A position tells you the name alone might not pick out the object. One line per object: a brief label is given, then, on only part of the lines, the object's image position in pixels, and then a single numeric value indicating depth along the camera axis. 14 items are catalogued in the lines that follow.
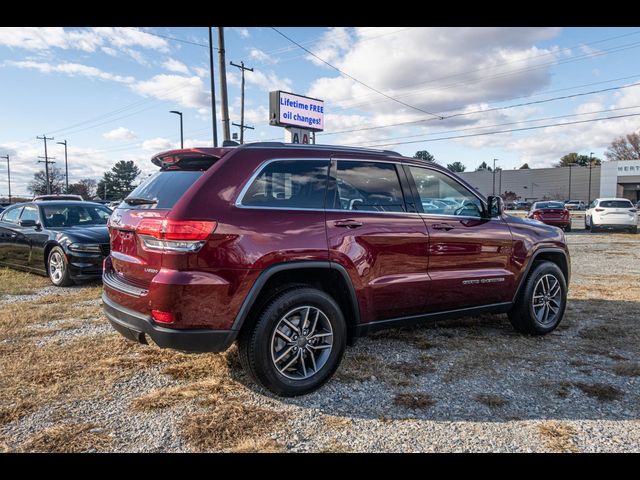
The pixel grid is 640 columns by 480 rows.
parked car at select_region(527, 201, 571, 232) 21.16
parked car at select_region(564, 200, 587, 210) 69.50
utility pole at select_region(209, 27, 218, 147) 18.05
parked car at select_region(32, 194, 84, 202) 14.08
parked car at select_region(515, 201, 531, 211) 76.16
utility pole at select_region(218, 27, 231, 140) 15.82
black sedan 7.50
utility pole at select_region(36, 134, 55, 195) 64.81
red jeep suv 3.16
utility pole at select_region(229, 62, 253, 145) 30.69
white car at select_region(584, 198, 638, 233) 20.58
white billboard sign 19.19
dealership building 74.06
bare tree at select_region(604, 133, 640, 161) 87.19
